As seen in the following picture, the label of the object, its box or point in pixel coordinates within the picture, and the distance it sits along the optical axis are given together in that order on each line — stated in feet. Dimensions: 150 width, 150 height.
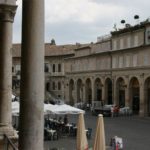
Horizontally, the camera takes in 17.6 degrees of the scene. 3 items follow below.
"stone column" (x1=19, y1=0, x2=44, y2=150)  23.47
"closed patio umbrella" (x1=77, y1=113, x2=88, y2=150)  62.59
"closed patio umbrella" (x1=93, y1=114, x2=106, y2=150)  55.42
